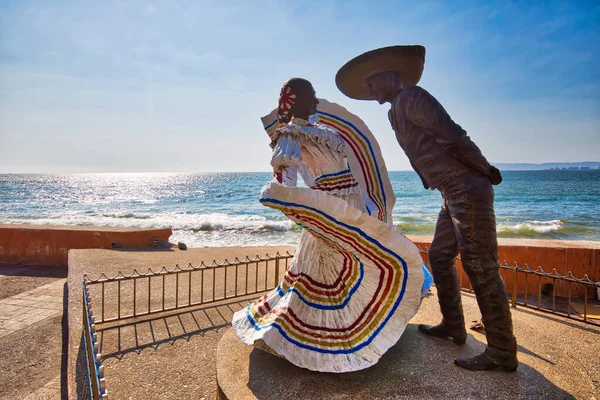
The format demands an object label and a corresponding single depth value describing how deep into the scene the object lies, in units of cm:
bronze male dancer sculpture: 256
